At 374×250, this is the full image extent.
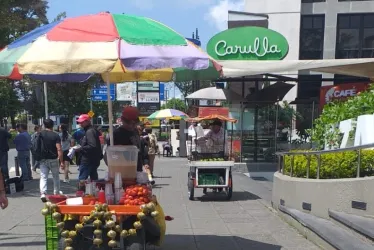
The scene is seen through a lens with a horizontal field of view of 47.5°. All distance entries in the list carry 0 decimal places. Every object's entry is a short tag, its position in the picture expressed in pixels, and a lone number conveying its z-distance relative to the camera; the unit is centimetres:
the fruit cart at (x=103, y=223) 441
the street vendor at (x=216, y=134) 989
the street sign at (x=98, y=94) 2680
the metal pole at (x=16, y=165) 1301
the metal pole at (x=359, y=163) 597
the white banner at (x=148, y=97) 4722
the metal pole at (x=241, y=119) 1544
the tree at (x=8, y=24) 1087
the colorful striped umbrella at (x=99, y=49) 407
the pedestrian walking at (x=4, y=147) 1011
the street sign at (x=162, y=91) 4821
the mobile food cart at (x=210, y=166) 964
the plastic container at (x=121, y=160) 514
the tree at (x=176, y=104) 6894
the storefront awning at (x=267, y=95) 1488
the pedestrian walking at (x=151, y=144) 1298
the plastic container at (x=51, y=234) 471
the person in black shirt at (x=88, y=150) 875
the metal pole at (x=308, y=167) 711
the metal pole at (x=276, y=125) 1558
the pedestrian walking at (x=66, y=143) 1305
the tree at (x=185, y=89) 4462
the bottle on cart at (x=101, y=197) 472
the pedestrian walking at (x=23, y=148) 1280
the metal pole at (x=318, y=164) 670
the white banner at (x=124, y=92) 4762
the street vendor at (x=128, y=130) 570
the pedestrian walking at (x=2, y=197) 499
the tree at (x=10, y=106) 3976
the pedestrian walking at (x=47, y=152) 913
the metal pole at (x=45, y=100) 1113
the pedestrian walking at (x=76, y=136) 1429
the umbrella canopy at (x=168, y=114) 2362
